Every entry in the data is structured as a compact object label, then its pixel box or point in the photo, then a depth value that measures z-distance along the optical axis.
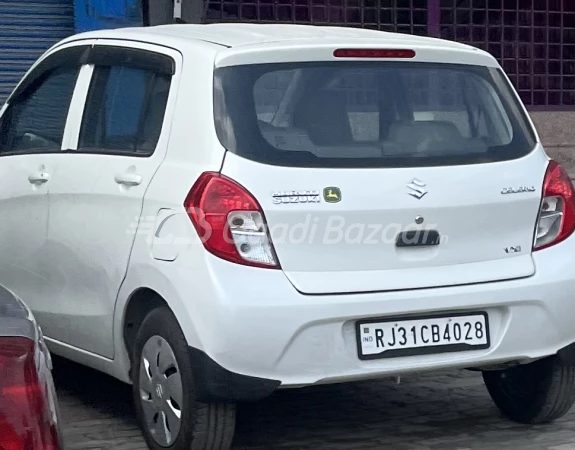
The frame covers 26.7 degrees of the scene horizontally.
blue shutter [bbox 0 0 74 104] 11.23
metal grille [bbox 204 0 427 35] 11.68
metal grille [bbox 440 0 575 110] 12.70
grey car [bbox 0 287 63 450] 2.88
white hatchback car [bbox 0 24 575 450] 4.43
